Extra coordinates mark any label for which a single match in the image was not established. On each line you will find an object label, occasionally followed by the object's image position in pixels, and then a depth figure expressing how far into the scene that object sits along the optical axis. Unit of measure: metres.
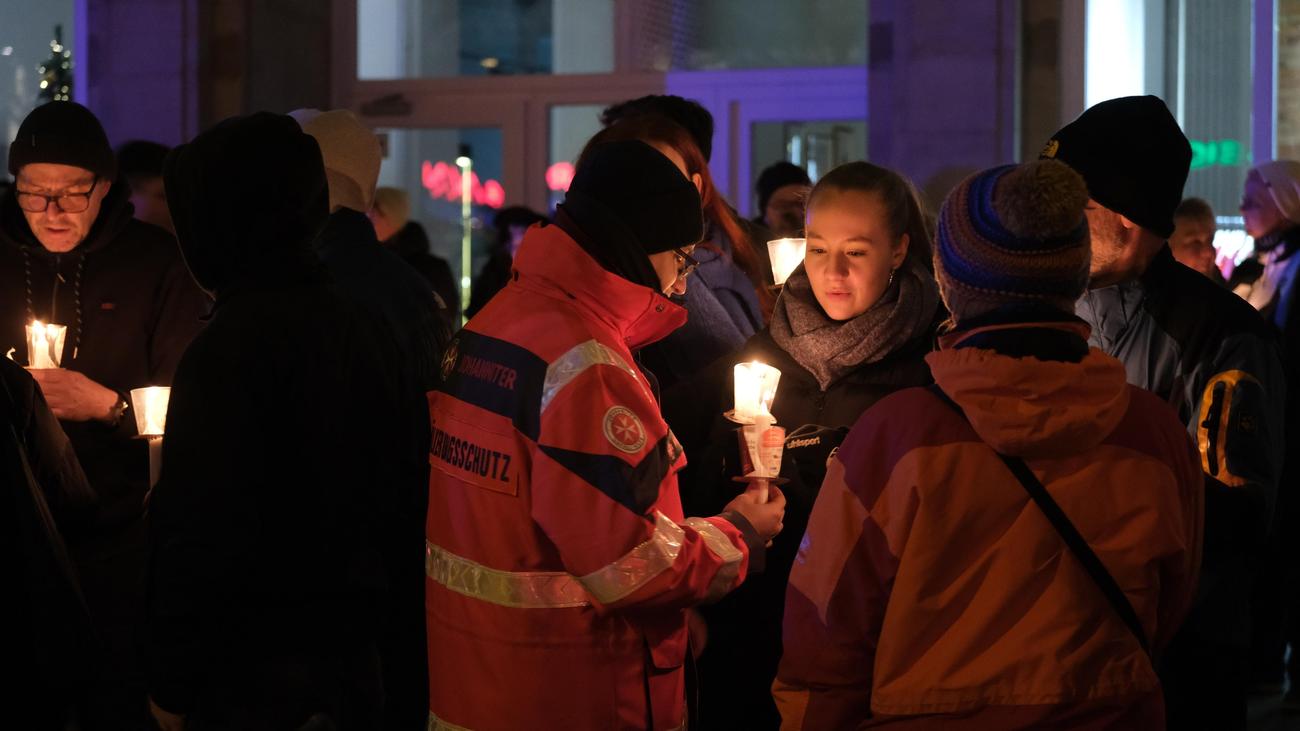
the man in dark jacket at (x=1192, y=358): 3.00
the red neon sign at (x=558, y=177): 10.52
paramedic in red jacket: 2.35
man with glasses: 4.21
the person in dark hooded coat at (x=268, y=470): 2.43
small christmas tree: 9.65
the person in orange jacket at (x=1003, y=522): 2.10
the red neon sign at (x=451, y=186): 10.81
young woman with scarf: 3.34
